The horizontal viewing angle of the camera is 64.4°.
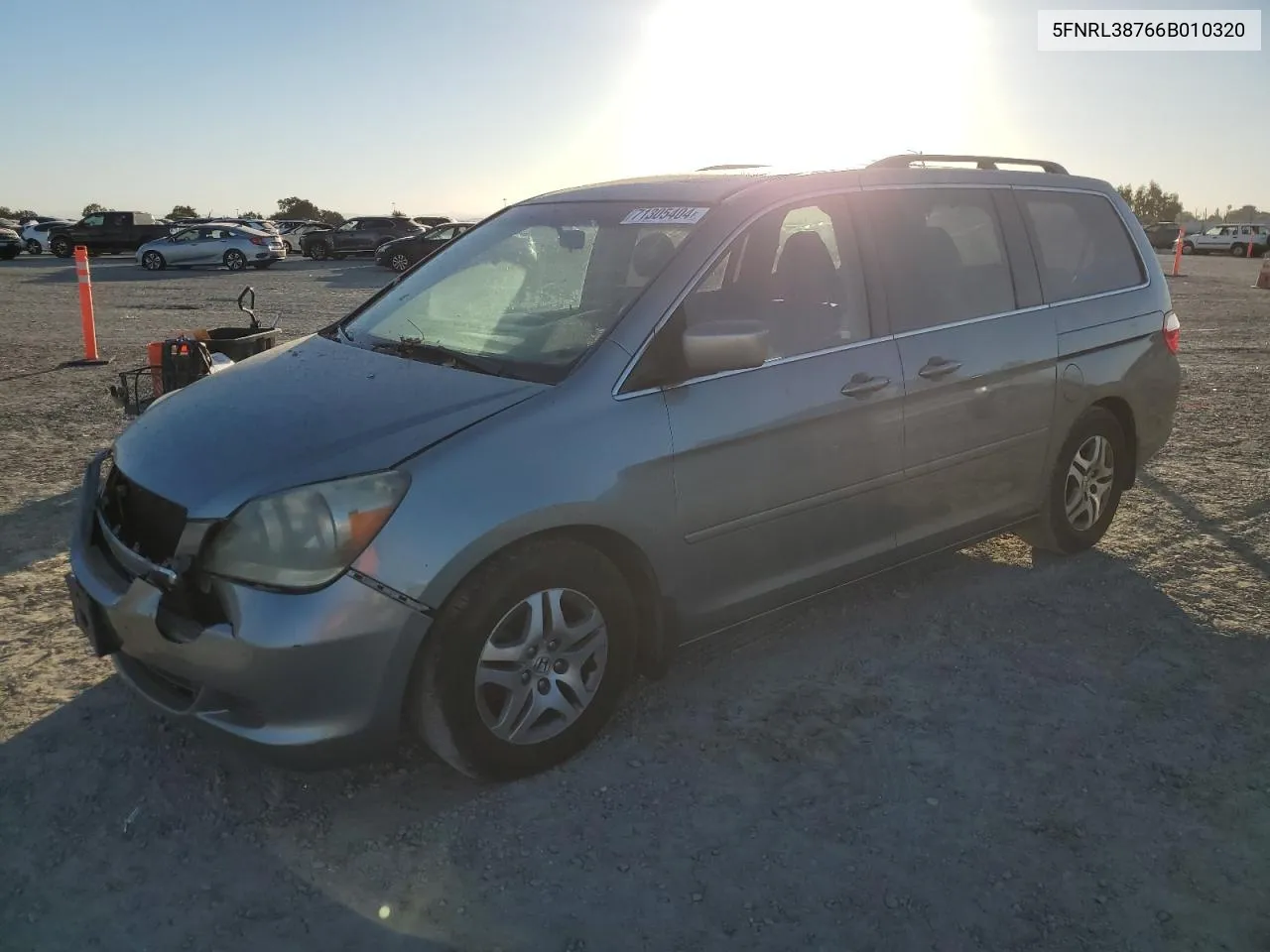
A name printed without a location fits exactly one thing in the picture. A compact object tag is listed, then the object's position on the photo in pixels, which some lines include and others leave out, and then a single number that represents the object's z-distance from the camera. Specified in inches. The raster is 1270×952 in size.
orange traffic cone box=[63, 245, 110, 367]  426.9
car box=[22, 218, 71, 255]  1515.4
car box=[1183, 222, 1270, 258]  1712.6
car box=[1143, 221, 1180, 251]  1732.3
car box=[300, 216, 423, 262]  1365.7
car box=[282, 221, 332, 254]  1624.0
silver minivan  106.0
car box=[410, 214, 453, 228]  1396.4
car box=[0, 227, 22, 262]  1347.2
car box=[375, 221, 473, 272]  1111.0
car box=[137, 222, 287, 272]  1160.2
